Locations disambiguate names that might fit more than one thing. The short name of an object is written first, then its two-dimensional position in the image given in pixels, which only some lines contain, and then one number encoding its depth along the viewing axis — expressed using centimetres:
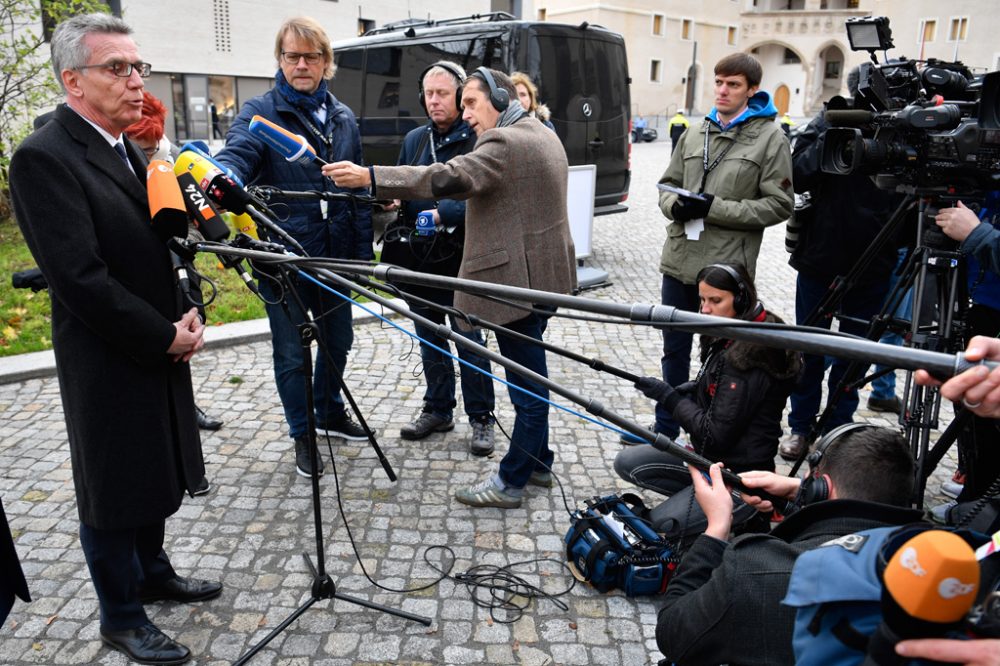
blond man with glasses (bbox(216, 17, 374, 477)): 371
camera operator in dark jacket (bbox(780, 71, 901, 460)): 400
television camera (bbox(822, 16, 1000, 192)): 272
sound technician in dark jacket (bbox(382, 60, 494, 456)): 392
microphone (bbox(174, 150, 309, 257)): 252
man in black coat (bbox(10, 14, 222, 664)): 226
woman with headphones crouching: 304
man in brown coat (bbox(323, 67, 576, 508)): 316
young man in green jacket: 395
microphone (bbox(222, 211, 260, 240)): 280
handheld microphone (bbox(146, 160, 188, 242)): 234
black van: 828
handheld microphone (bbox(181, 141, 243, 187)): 261
